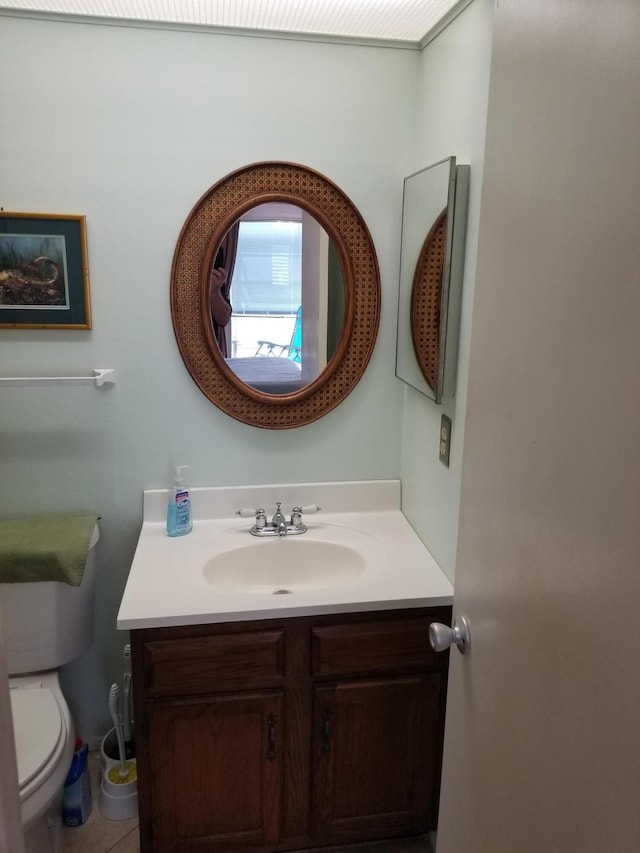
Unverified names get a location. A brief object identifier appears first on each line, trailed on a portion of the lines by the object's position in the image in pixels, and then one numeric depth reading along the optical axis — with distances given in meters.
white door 0.63
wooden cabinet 1.53
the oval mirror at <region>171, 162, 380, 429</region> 1.81
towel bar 1.69
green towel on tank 1.70
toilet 1.56
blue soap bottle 1.87
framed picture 1.74
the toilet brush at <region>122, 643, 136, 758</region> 1.98
